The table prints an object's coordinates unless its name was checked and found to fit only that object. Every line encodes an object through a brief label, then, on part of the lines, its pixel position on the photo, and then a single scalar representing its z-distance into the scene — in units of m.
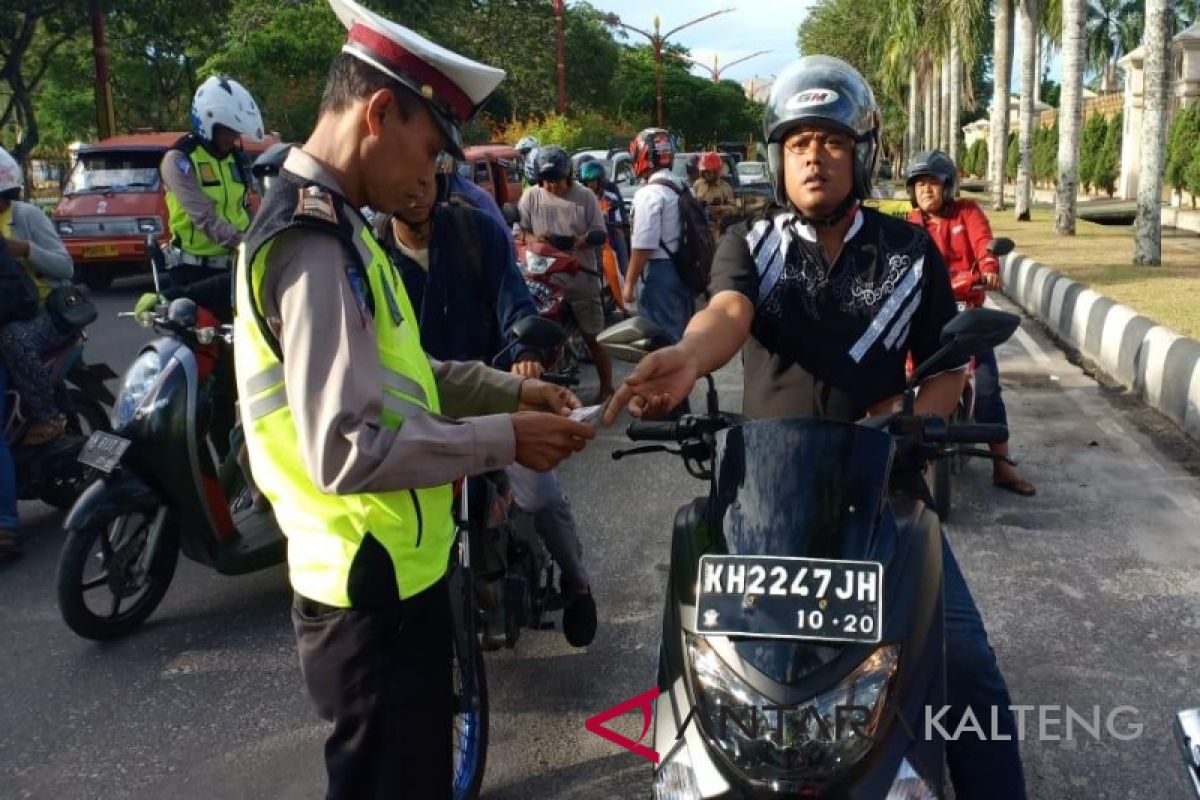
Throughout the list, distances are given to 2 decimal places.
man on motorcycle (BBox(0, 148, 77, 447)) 5.18
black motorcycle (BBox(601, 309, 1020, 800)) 1.71
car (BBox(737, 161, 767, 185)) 24.12
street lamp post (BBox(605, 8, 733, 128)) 41.16
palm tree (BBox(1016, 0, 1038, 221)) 21.77
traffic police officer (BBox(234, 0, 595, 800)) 1.74
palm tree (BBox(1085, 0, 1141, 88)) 70.25
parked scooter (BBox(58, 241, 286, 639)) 3.96
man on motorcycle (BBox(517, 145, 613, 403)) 7.98
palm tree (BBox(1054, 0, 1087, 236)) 16.81
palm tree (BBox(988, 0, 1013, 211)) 25.19
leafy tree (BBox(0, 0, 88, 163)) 20.84
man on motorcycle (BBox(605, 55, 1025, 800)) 2.58
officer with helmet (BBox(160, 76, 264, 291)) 6.29
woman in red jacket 5.80
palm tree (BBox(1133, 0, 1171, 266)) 12.30
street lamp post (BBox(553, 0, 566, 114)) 27.77
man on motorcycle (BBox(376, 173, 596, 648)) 3.73
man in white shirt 7.29
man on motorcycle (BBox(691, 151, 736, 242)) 10.93
